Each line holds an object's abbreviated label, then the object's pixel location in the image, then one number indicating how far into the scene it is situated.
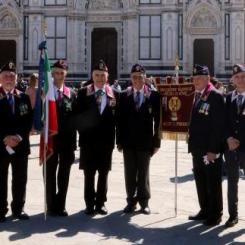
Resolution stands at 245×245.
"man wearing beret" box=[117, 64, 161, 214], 7.24
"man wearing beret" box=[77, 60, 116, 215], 7.14
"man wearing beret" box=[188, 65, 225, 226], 6.49
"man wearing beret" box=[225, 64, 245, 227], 6.36
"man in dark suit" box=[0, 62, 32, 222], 6.74
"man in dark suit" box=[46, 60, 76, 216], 7.11
